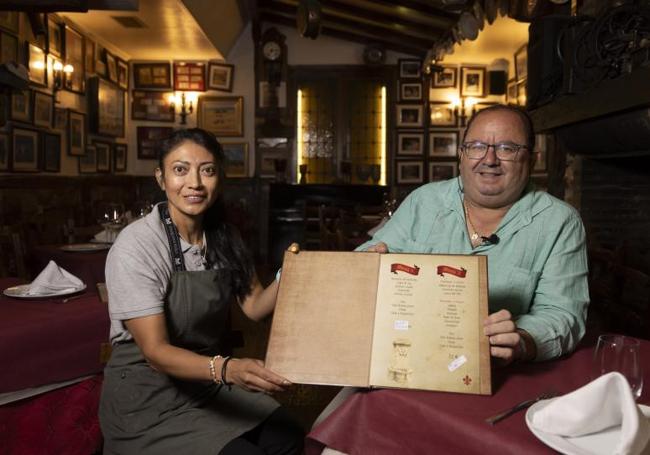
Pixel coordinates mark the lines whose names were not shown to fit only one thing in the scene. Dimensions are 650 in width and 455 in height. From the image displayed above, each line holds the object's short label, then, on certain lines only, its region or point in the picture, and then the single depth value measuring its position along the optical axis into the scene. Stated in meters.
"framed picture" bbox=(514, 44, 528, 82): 7.94
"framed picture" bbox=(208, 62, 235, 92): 9.22
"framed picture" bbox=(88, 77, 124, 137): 7.18
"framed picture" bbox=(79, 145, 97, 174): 6.95
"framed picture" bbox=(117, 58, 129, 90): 8.42
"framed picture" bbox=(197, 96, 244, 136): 9.33
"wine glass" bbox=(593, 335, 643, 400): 1.25
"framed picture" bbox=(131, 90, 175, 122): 9.09
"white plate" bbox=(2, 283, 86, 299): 2.43
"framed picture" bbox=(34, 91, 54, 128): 5.73
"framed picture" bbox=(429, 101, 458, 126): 9.55
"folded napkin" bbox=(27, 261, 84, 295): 2.51
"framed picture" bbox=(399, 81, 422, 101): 9.53
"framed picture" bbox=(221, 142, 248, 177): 9.45
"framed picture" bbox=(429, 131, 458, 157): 9.62
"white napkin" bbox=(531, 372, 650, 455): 0.95
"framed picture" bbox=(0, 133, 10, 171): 5.11
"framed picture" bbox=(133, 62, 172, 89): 9.02
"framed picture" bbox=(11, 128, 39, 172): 5.34
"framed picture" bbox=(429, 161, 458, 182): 9.70
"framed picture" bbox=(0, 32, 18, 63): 4.99
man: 1.66
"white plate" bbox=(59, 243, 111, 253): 3.96
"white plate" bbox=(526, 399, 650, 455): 1.02
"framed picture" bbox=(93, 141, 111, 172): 7.59
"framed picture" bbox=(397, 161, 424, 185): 9.64
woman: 1.73
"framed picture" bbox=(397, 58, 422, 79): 9.48
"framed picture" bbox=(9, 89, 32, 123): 5.25
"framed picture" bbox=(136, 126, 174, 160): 9.13
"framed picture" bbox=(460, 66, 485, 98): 9.37
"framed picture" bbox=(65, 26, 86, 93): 6.45
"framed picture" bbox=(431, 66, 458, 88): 9.44
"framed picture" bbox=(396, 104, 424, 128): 9.55
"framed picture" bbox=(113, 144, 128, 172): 8.30
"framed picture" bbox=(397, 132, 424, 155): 9.61
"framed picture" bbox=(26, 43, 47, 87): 5.52
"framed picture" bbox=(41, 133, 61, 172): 5.93
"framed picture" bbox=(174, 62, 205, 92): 9.16
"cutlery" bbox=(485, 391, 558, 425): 1.15
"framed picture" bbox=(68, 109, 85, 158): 6.56
